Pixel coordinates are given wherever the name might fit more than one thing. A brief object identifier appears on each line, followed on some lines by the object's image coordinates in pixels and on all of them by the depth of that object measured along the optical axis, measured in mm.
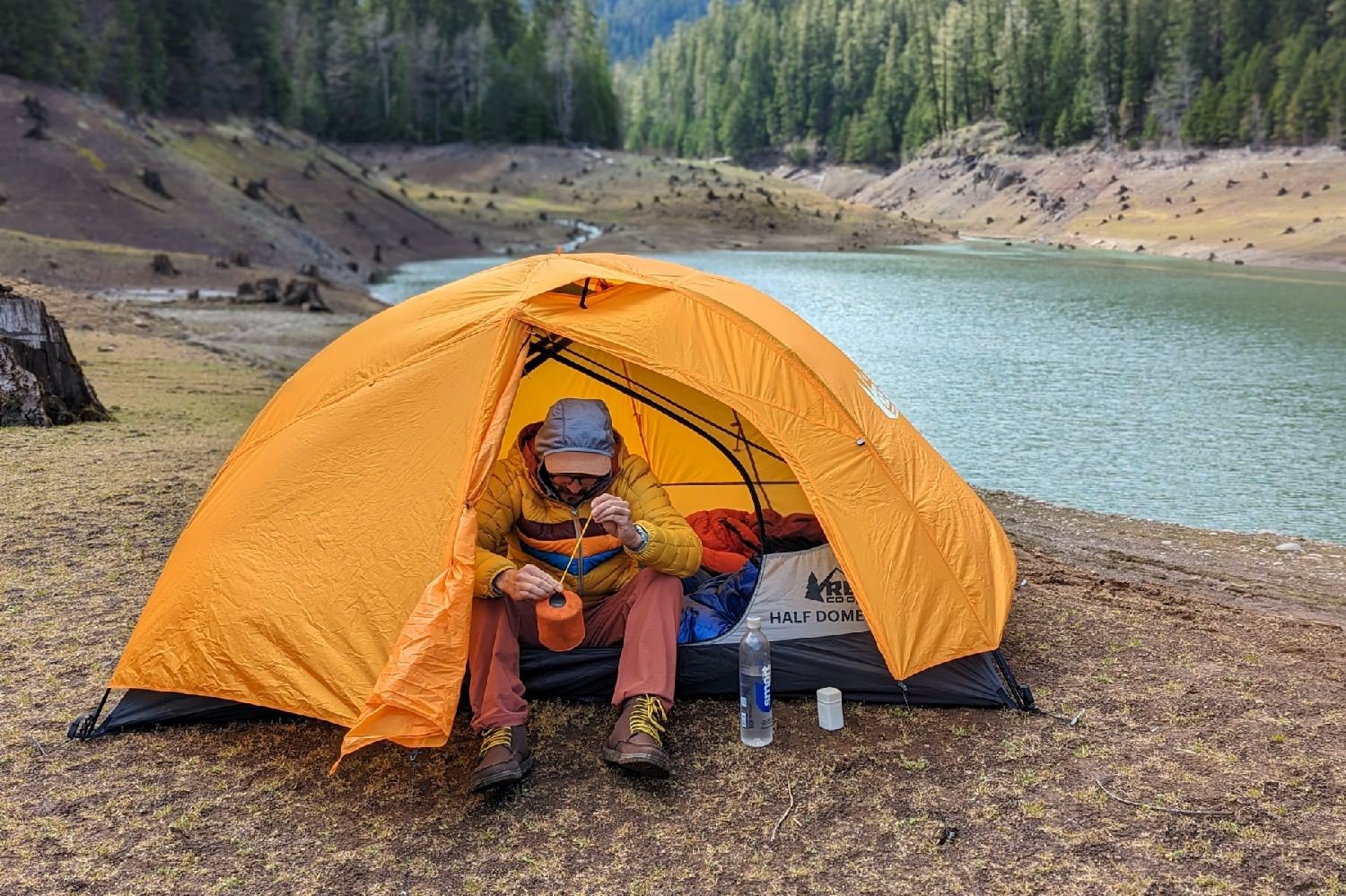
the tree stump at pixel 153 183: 33594
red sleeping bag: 6168
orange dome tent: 4848
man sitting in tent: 4680
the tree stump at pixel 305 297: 24688
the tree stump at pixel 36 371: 10453
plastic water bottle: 4926
